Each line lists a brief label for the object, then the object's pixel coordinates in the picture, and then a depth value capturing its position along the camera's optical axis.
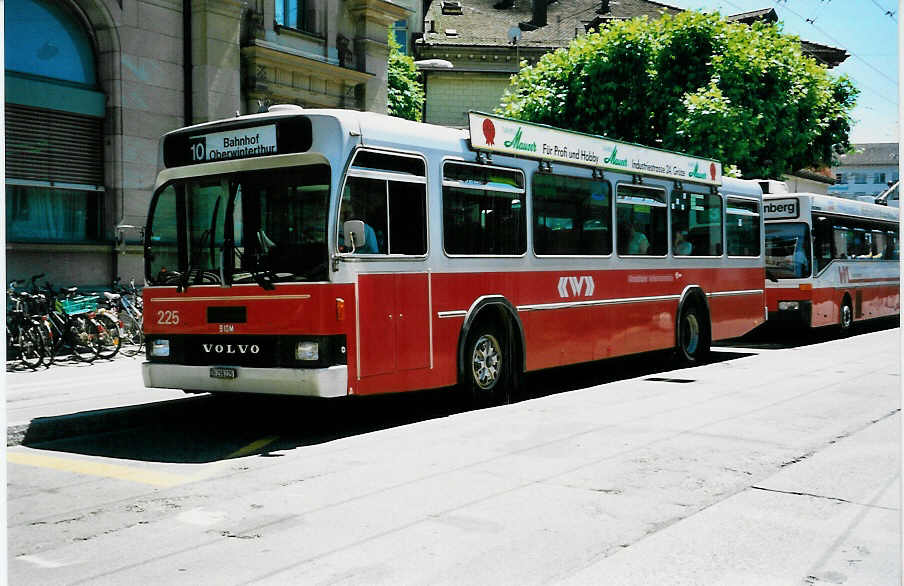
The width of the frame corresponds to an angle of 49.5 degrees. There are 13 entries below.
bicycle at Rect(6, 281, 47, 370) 14.93
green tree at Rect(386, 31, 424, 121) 42.56
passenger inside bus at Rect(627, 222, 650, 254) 13.64
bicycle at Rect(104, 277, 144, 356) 16.78
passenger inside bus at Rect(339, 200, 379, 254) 8.64
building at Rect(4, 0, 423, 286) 16.98
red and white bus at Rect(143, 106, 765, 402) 8.63
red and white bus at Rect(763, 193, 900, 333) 20.66
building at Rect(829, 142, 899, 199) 60.80
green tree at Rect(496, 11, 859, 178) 29.56
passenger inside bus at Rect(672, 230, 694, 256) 14.84
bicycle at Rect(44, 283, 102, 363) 15.26
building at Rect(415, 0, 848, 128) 52.41
